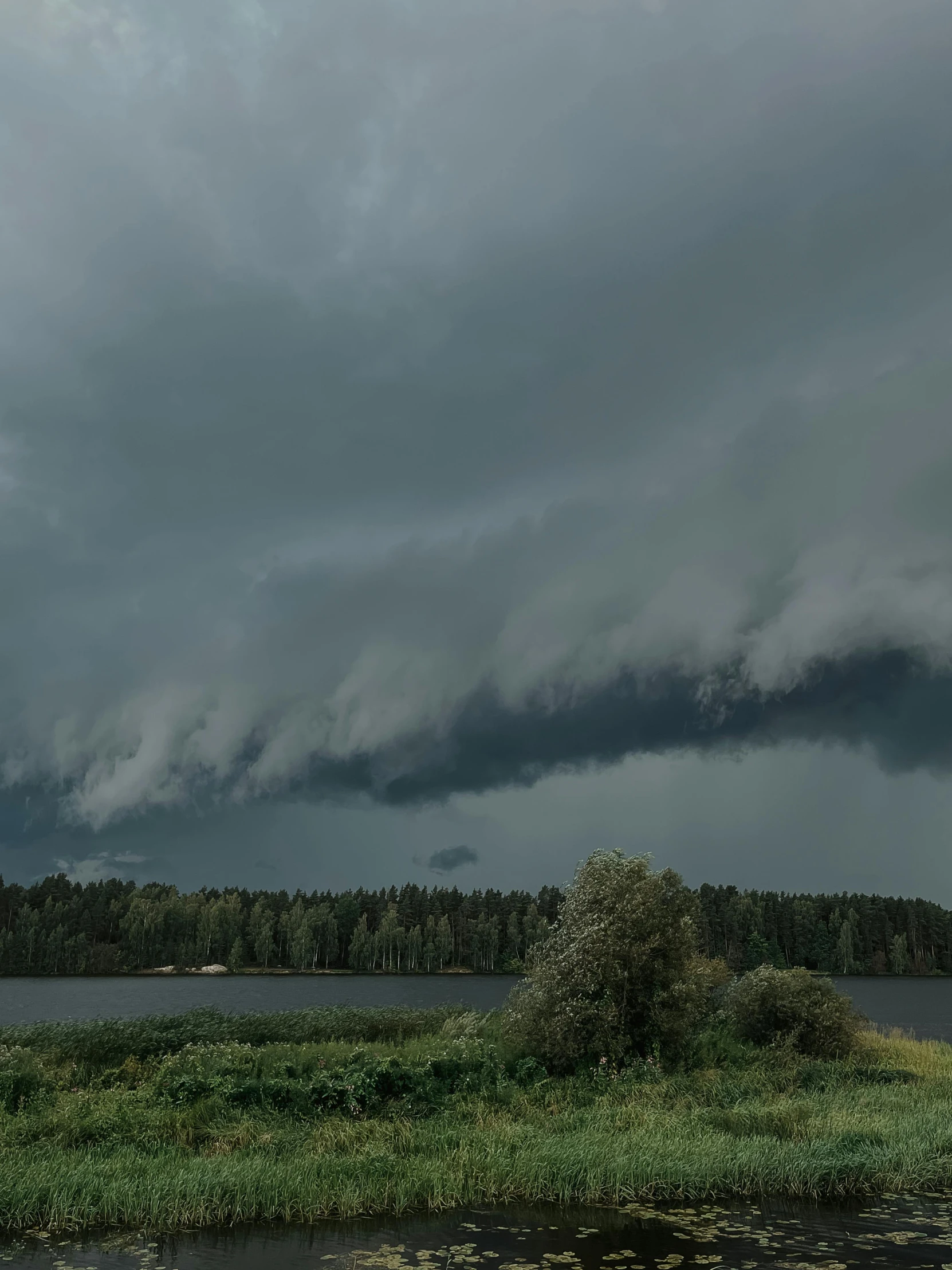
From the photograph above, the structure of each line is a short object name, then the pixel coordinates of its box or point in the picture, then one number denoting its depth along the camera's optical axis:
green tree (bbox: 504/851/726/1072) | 30.17
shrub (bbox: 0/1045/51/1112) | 23.28
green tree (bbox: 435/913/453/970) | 176.00
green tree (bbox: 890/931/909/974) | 176.12
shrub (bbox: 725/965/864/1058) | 34.75
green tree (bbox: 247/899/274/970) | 172.62
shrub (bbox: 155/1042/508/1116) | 22.58
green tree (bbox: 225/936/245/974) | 169.75
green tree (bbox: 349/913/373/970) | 174.12
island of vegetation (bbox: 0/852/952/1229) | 16.78
